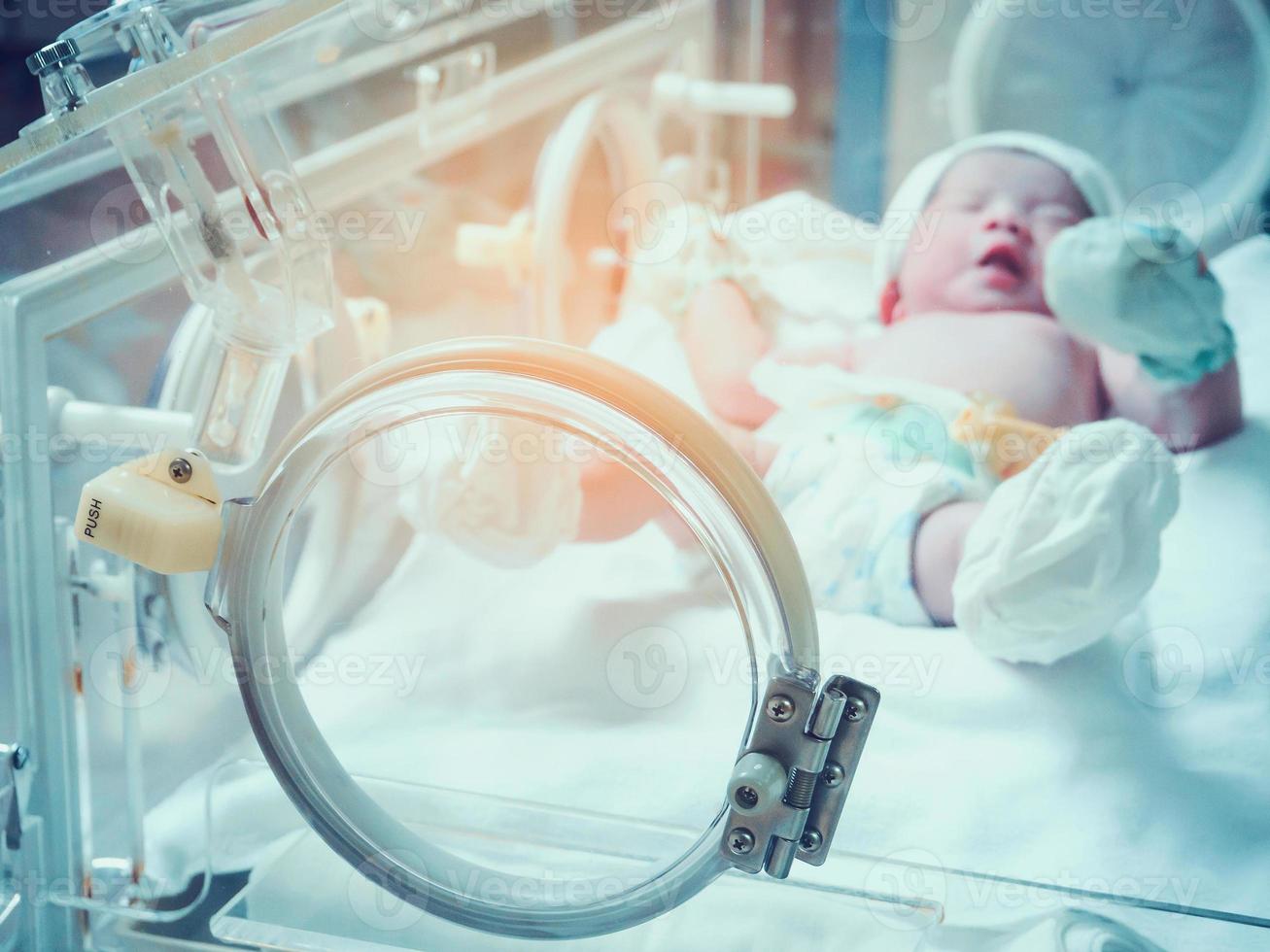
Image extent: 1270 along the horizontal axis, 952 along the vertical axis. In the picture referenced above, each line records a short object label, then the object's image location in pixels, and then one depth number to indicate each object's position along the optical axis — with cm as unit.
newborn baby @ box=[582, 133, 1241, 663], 77
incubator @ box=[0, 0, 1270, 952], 55
